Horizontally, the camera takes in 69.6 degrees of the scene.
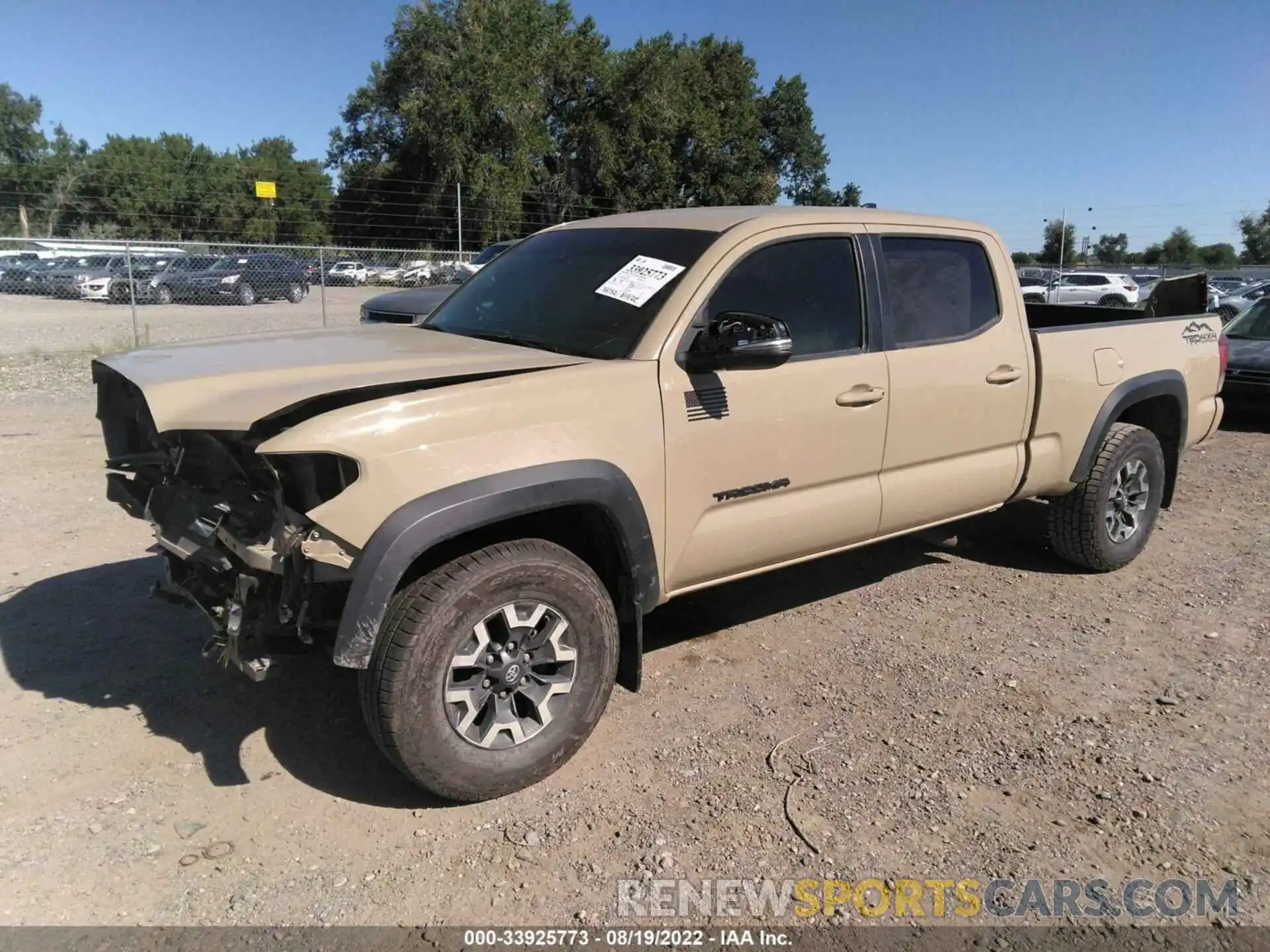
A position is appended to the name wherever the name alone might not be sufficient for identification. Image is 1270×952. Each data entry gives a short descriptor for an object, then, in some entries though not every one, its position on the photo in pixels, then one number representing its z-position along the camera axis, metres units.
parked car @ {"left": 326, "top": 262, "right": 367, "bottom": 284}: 19.73
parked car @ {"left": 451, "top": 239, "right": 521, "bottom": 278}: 13.94
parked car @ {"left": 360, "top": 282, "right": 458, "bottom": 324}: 9.96
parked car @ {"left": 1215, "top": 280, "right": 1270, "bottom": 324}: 19.16
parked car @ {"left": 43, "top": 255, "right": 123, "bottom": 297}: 21.80
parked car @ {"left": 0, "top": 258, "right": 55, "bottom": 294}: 18.61
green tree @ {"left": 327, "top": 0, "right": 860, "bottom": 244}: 40.06
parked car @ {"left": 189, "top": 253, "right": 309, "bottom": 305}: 19.44
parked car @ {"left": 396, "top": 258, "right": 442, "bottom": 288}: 20.50
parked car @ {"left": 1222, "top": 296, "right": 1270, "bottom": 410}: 9.61
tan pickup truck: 2.73
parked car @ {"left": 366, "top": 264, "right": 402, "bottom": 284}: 20.00
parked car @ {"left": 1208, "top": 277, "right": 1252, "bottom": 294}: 25.06
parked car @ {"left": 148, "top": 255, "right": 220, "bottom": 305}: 19.48
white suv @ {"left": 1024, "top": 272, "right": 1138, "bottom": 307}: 26.50
